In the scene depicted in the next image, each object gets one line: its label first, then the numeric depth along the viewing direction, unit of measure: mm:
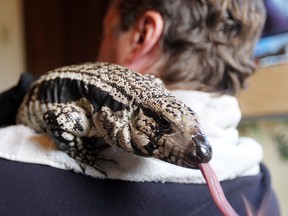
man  770
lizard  667
